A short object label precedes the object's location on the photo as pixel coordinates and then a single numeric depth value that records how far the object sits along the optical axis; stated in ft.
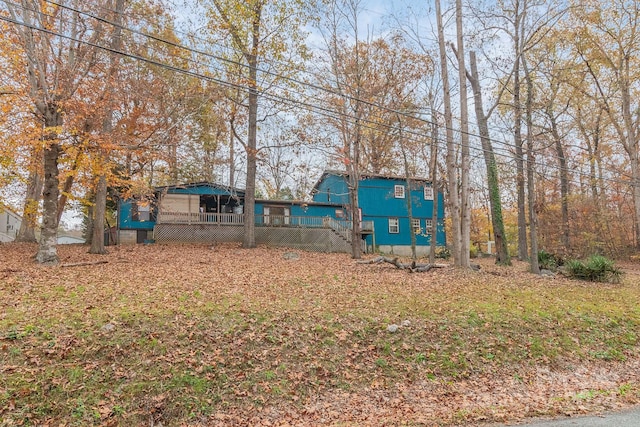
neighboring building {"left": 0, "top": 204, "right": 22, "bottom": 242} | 80.94
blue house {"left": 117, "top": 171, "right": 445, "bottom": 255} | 66.23
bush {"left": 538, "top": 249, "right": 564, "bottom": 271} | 48.49
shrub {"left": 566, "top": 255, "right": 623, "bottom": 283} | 38.78
